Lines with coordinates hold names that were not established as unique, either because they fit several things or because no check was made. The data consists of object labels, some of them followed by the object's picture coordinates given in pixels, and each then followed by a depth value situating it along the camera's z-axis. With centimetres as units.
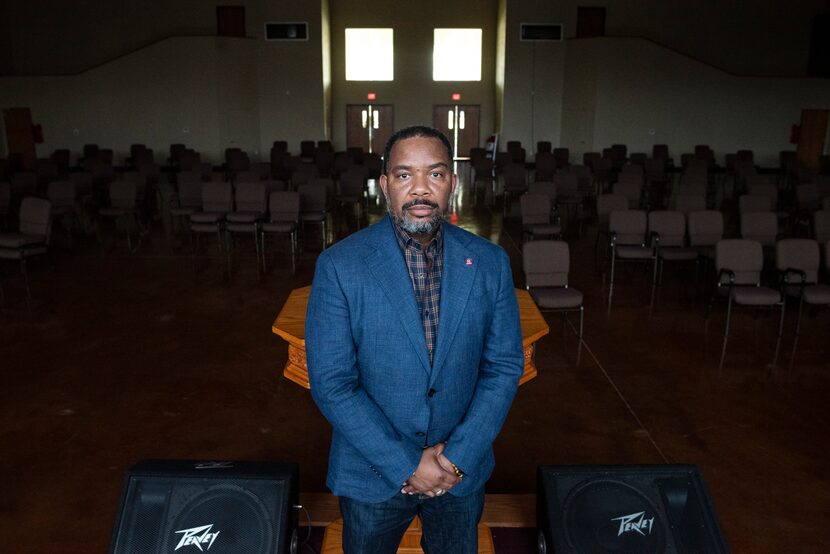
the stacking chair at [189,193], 1030
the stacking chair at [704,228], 782
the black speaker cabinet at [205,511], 246
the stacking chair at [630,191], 993
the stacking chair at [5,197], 925
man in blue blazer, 202
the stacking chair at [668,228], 777
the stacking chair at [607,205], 882
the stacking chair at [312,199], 955
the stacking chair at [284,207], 902
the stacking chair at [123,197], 985
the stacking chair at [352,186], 1080
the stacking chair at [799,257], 647
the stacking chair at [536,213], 876
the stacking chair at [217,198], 953
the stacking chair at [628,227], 778
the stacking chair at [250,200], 937
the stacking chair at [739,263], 630
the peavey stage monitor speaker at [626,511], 250
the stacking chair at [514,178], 1187
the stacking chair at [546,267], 614
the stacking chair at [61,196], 954
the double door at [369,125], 2067
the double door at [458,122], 2073
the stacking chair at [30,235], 728
